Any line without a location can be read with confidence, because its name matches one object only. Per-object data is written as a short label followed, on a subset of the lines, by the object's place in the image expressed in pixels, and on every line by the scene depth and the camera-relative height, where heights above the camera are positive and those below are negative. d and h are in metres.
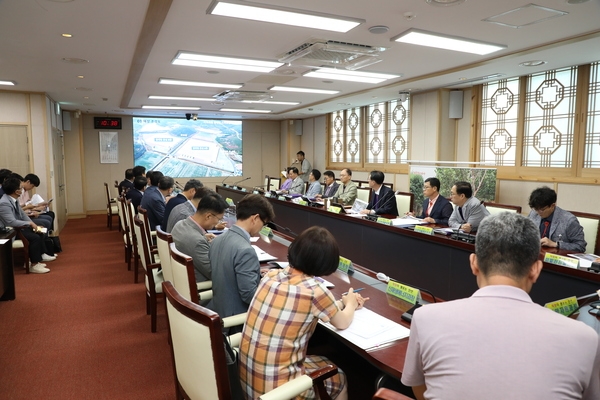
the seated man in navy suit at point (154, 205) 4.43 -0.45
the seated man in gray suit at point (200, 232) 2.45 -0.43
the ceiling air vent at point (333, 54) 3.60 +1.09
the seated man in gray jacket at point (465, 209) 3.63 -0.42
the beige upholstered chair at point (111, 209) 7.68 -0.89
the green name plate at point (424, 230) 3.23 -0.55
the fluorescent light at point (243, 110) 8.97 +1.30
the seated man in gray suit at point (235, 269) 1.86 -0.50
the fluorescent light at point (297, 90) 6.17 +1.24
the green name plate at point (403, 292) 1.83 -0.61
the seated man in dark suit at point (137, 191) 5.42 -0.37
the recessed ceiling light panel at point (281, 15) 2.82 +1.16
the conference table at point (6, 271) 3.62 -1.01
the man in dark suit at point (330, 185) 6.51 -0.34
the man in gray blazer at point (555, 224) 2.86 -0.46
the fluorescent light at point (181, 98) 7.14 +1.25
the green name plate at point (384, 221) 3.76 -0.55
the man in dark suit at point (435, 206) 4.16 -0.45
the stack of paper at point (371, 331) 1.43 -0.65
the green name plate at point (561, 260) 2.20 -0.56
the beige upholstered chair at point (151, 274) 2.92 -0.84
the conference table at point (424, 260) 2.25 -0.75
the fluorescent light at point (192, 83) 5.52 +1.21
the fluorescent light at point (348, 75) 5.02 +1.22
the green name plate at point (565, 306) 1.60 -0.59
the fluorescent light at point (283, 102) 7.77 +1.27
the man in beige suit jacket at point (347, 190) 5.97 -0.39
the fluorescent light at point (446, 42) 3.50 +1.18
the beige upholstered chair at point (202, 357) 1.17 -0.63
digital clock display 9.88 +1.09
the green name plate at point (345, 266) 2.29 -0.60
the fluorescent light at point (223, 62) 4.28 +1.20
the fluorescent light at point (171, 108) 8.68 +1.30
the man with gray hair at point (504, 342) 0.84 -0.40
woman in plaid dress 1.37 -0.54
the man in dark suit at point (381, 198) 5.02 -0.43
